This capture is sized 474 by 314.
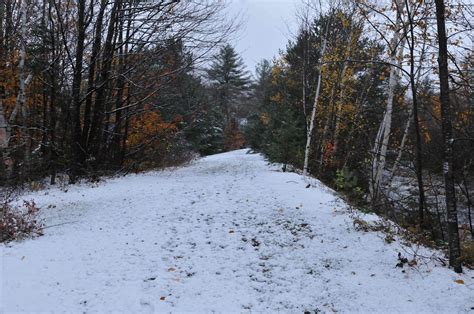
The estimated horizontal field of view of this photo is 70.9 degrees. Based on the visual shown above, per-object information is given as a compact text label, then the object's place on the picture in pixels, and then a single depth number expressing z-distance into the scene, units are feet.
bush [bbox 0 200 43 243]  17.72
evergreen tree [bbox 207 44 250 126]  136.67
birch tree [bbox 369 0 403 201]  26.78
